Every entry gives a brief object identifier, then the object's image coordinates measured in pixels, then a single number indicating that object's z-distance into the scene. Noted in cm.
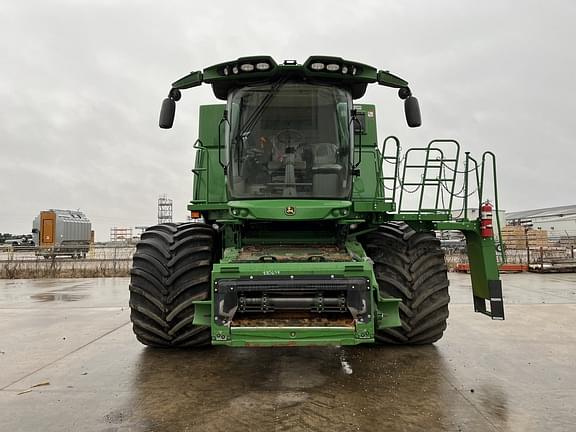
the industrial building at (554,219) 4317
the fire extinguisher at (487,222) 498
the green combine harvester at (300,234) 380
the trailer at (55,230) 3062
